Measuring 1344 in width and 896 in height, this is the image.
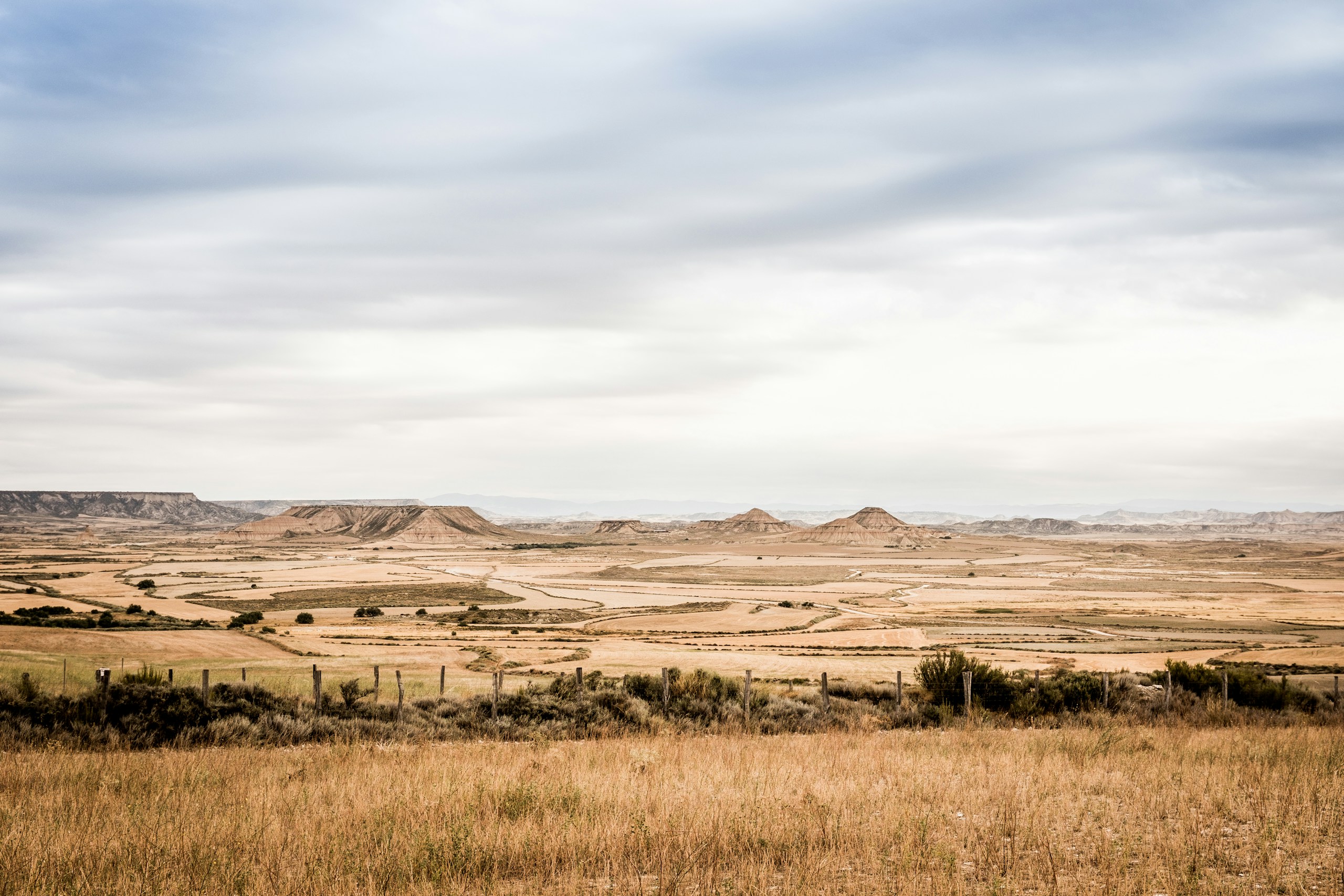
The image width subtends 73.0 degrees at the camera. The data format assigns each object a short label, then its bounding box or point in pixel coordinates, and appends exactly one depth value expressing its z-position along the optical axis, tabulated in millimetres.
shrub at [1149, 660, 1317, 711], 23359
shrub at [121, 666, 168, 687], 18422
